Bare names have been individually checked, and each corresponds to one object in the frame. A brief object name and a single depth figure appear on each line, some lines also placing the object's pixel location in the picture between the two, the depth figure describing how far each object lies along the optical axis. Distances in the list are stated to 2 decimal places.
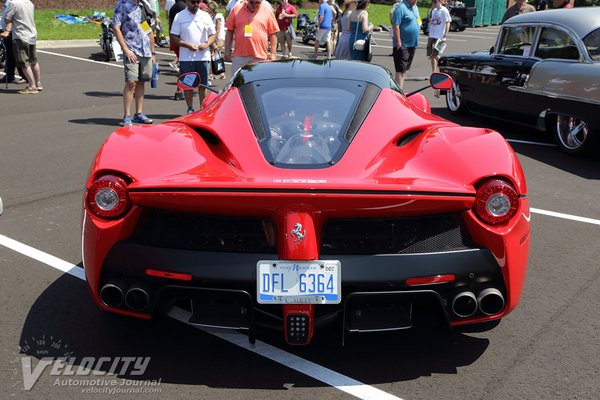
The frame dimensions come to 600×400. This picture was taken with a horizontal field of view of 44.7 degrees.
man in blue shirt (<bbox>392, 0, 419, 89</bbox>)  11.88
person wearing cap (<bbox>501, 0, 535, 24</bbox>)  12.79
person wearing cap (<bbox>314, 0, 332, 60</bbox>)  17.53
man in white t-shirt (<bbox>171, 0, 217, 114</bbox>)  9.59
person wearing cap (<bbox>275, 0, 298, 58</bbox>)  18.30
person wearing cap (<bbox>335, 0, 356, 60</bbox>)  11.66
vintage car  7.68
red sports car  3.03
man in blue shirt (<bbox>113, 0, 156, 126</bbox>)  8.84
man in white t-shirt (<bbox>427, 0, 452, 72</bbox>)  14.32
